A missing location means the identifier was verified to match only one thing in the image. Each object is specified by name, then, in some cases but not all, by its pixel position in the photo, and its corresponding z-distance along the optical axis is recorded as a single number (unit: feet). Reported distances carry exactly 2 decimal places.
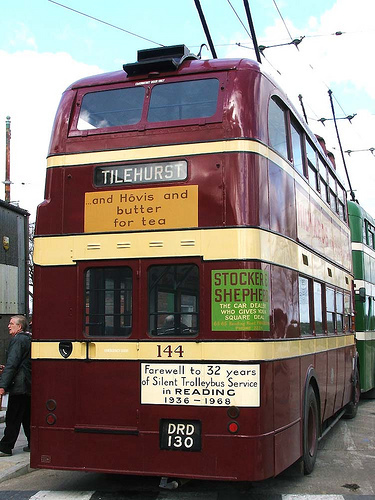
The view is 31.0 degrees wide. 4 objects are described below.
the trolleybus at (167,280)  21.17
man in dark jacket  28.43
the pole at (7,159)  84.99
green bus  50.80
